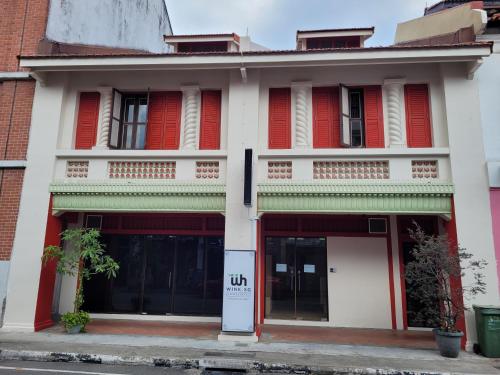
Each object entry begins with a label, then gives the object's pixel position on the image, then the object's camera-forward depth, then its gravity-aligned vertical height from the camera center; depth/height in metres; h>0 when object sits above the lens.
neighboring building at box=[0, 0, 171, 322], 10.43 +6.18
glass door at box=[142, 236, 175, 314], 11.73 -0.05
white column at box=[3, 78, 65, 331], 9.88 +1.64
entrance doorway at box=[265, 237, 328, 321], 11.38 -0.08
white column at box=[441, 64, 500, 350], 8.75 +2.42
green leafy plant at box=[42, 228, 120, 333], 9.66 +0.35
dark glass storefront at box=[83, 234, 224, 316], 11.66 -0.14
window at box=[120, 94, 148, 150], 10.88 +4.29
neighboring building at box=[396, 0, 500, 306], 9.10 +6.20
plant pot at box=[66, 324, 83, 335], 9.65 -1.43
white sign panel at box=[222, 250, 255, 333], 9.18 -0.40
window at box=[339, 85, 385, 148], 10.09 +4.24
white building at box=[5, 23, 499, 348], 9.54 +2.60
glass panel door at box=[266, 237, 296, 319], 11.49 -0.07
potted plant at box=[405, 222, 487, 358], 8.17 -0.07
